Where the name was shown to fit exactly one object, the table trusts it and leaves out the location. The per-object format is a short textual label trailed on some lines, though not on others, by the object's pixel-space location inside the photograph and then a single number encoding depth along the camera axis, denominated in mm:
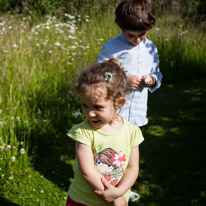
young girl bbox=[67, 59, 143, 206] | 1854
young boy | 2621
